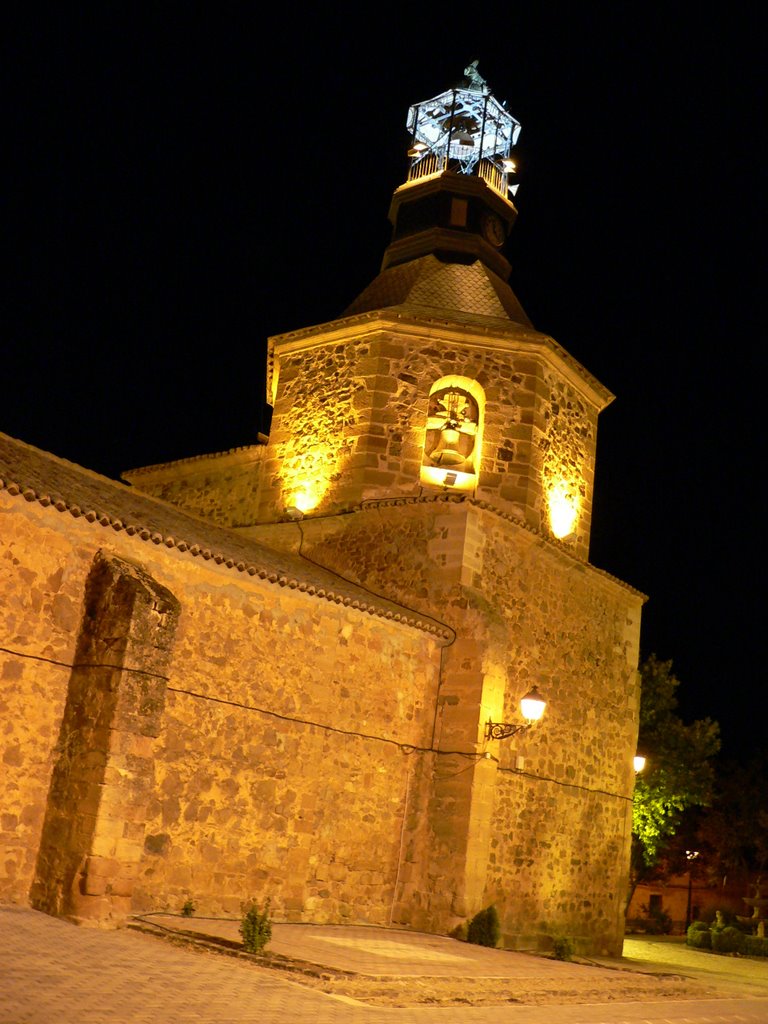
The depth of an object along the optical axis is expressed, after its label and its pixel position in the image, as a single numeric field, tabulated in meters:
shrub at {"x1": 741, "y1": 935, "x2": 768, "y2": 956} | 21.25
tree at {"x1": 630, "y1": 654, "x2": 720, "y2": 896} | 26.36
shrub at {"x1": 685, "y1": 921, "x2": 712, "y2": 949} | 22.39
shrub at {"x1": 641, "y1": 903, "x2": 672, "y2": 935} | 33.03
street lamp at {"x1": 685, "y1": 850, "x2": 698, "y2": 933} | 38.41
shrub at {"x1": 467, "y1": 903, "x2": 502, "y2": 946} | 13.79
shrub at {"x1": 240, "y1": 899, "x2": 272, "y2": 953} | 9.30
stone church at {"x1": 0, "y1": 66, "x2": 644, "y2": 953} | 10.49
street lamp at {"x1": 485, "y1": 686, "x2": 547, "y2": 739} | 14.23
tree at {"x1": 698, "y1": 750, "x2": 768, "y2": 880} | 37.28
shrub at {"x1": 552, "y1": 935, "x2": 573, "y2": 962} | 13.62
